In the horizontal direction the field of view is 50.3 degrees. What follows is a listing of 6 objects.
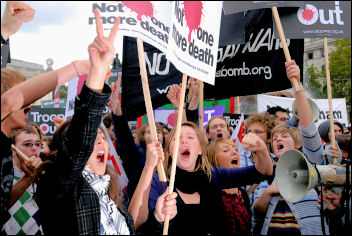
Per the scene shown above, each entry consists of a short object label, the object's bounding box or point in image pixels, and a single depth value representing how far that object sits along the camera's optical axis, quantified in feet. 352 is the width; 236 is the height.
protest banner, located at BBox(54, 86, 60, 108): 36.63
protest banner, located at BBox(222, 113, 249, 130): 20.27
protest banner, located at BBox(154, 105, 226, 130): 18.85
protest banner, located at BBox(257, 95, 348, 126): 25.35
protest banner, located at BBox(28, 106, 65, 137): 24.36
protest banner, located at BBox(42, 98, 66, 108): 56.14
